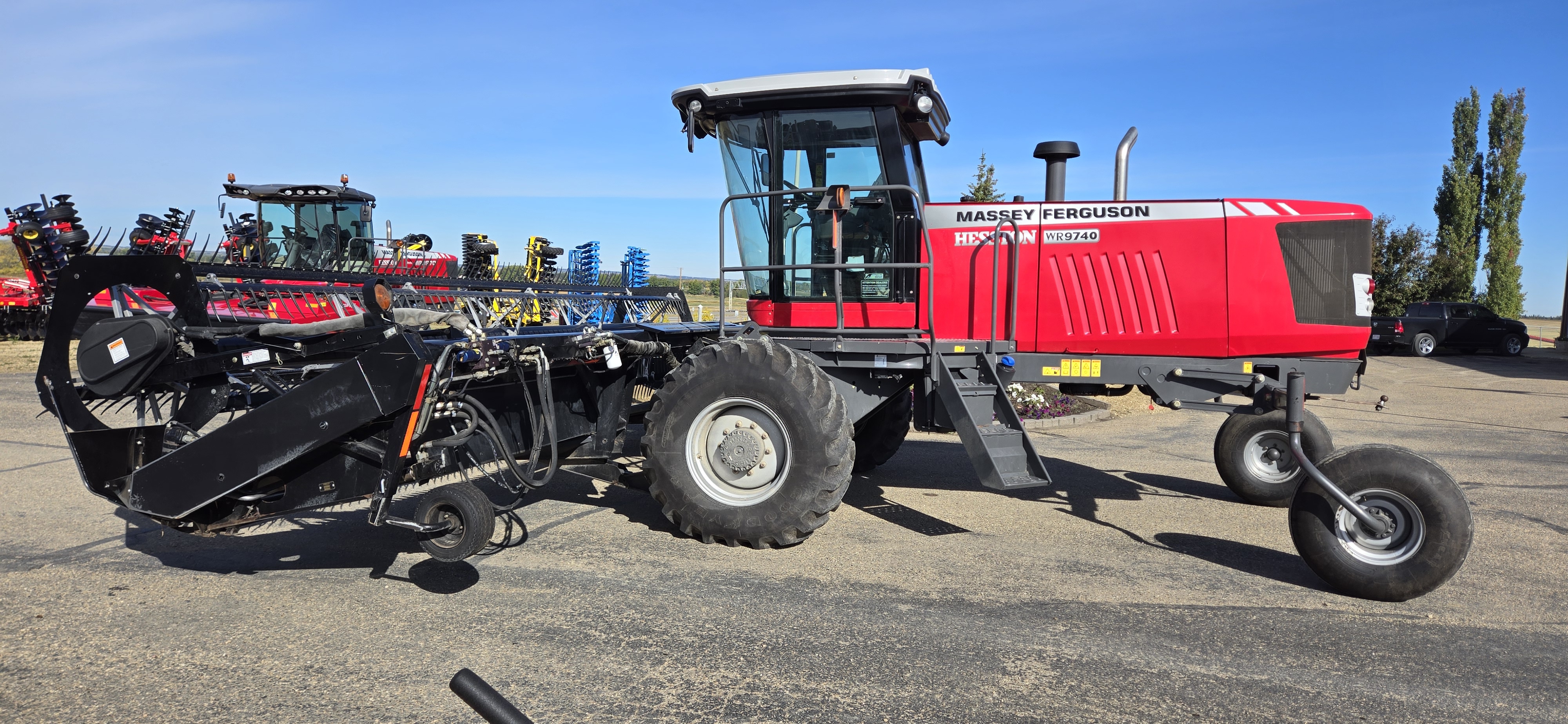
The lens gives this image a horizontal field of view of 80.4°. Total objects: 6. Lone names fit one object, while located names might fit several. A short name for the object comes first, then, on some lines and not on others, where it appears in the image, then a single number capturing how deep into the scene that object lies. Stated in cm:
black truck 2400
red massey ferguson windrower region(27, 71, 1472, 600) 438
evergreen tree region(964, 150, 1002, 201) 1398
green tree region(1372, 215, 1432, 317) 2800
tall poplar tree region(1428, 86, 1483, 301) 3556
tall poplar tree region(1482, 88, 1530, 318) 3788
